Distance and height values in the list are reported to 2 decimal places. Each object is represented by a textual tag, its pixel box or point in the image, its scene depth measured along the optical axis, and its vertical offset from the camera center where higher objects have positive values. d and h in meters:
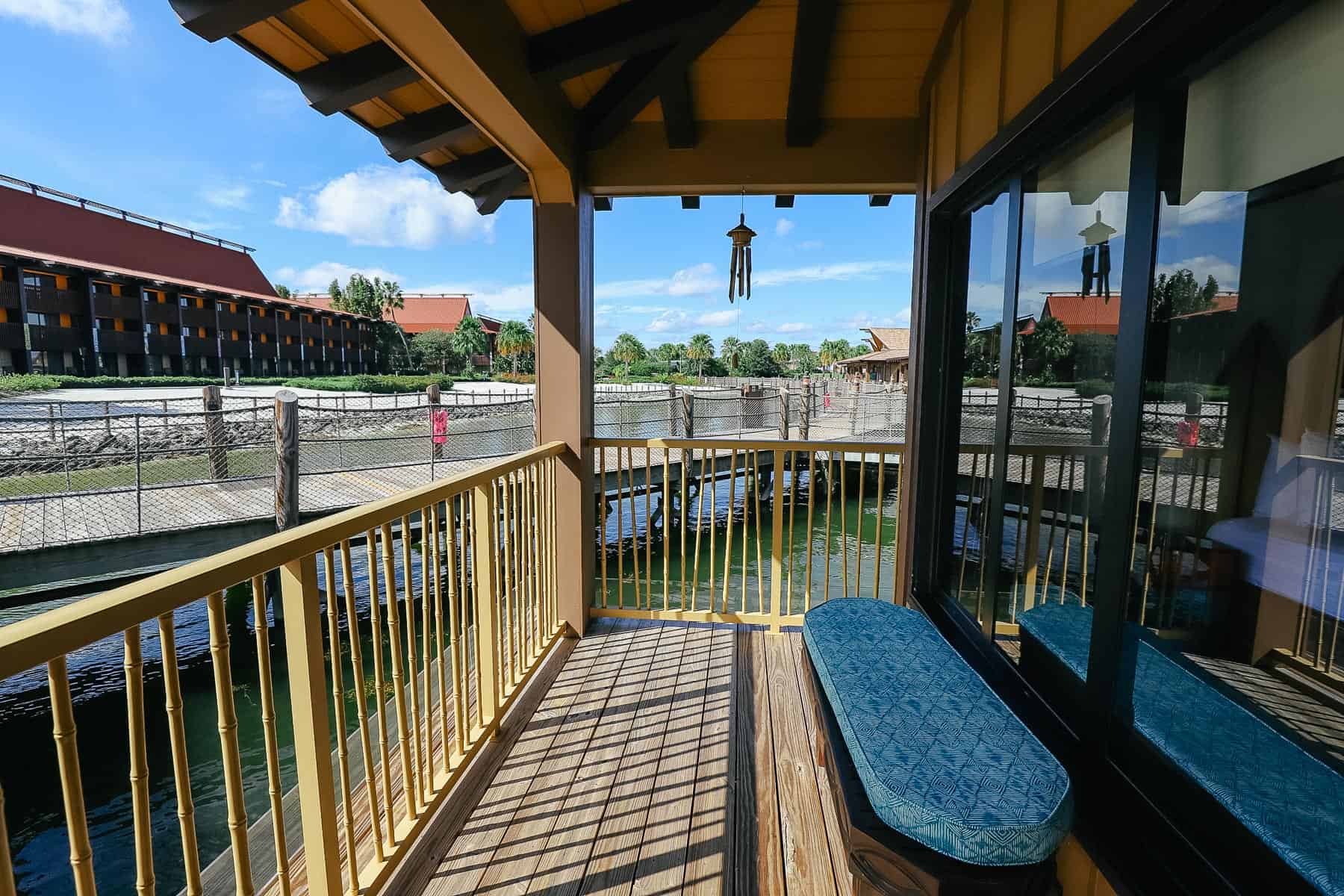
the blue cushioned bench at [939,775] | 1.18 -0.83
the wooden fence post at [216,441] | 6.93 -0.68
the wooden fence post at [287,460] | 6.04 -0.79
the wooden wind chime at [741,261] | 3.45 +0.71
